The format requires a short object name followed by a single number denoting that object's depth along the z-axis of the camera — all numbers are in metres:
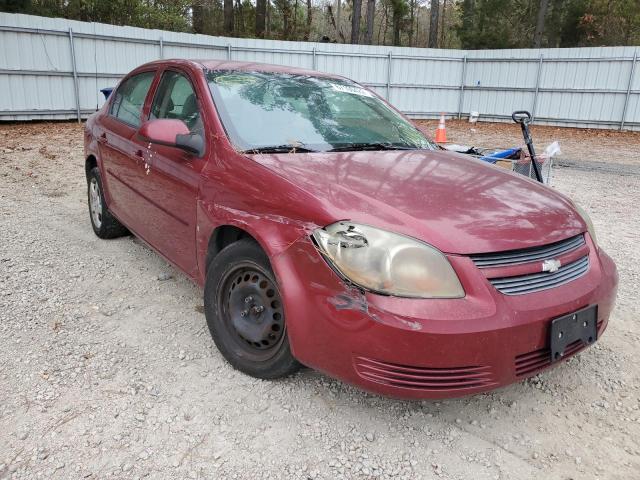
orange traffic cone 8.99
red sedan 1.95
